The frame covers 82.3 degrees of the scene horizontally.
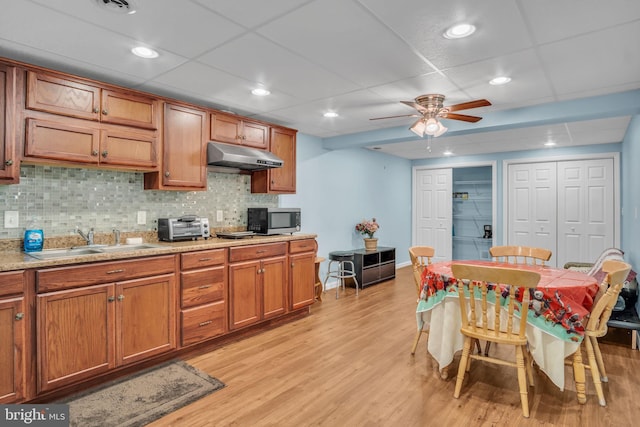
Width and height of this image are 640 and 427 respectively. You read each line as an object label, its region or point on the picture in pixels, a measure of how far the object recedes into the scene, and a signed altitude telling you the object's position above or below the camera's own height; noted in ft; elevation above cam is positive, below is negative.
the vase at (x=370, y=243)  19.69 -1.64
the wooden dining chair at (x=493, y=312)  7.36 -2.15
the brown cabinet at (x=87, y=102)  8.40 +2.76
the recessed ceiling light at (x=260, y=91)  10.85 +3.65
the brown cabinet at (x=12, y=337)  7.06 -2.48
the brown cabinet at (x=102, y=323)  7.66 -2.59
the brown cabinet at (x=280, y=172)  14.23 +1.61
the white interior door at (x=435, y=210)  25.08 +0.22
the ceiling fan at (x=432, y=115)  11.18 +3.07
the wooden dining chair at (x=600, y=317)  7.49 -2.23
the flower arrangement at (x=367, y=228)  20.02 -0.84
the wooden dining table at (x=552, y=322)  7.59 -2.33
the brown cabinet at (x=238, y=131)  12.19 +2.86
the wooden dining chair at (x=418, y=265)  10.22 -1.57
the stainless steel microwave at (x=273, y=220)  13.53 -0.30
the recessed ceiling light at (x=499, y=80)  9.75 +3.61
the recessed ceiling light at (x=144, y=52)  7.98 +3.56
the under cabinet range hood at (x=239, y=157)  11.69 +1.82
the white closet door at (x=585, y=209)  19.51 +0.27
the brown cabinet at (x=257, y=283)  11.35 -2.34
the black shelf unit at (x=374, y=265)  18.58 -2.80
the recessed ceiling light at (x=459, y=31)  6.98 +3.56
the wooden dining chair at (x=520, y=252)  11.71 -1.27
